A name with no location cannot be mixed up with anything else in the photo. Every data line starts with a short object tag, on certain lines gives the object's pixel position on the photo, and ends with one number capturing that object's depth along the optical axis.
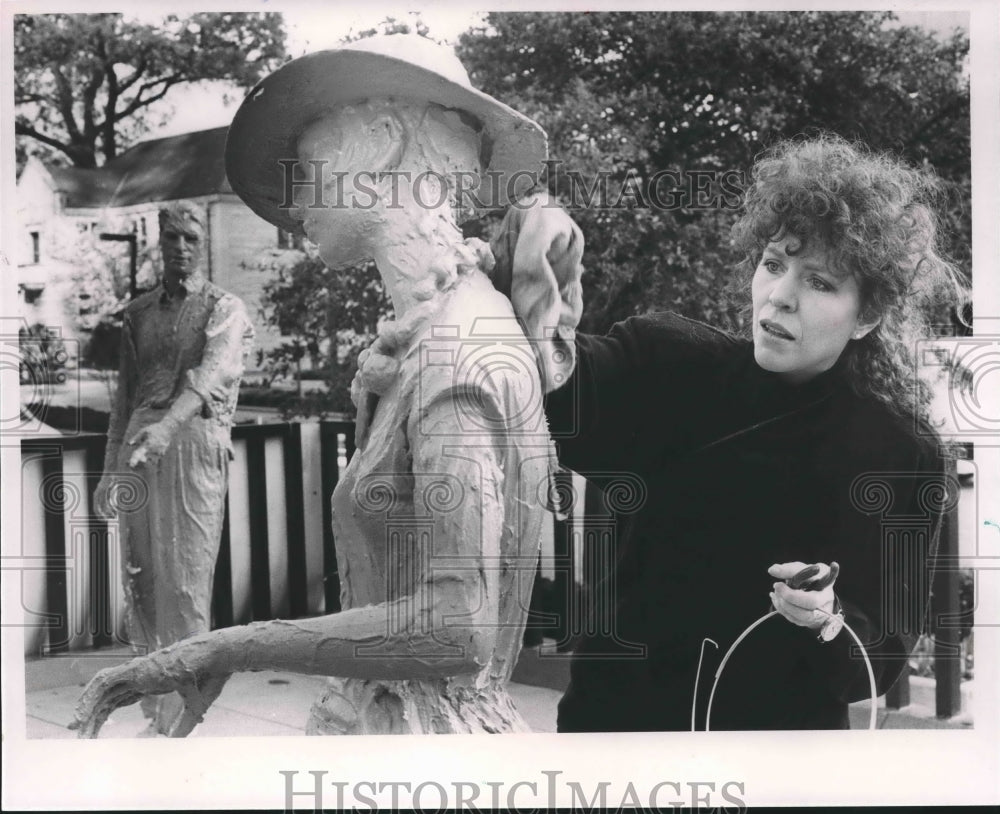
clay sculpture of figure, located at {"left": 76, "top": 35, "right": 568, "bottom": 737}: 2.32
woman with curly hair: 3.10
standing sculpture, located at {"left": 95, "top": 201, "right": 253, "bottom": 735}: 3.80
